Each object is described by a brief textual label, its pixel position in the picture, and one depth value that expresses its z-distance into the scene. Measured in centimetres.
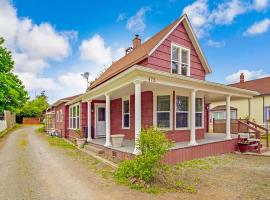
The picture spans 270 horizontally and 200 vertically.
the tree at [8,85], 1814
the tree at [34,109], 4731
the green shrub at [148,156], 602
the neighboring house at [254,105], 2198
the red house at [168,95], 853
